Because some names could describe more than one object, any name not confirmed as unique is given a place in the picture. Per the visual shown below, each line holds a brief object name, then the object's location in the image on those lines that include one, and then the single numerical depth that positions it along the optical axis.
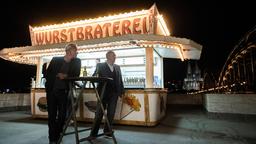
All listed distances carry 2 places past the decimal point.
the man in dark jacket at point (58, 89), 3.97
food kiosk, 6.19
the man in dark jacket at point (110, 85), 4.91
